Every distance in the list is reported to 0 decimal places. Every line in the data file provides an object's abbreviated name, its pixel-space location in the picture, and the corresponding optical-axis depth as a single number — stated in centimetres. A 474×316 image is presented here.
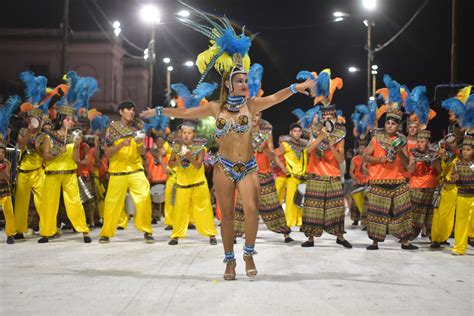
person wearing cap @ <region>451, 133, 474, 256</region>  858
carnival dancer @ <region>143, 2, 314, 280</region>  640
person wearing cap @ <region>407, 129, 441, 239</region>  992
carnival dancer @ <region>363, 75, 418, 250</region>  905
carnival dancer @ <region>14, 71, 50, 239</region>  984
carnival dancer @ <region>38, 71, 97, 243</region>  966
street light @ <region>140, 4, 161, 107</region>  1980
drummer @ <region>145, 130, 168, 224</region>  1278
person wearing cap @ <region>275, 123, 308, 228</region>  1163
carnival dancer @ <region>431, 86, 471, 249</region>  931
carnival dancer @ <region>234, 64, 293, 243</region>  905
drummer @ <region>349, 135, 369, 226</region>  1310
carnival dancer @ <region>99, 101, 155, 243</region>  949
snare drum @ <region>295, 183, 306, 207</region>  1109
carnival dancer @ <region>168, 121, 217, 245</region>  966
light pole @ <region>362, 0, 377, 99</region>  2006
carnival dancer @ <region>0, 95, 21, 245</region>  952
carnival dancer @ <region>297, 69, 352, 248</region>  927
